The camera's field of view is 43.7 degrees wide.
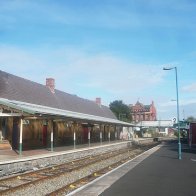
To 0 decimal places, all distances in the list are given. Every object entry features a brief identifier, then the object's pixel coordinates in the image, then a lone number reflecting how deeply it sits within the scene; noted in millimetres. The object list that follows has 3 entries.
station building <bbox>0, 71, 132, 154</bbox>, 15250
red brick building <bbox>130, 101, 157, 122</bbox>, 88868
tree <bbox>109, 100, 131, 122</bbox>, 69963
